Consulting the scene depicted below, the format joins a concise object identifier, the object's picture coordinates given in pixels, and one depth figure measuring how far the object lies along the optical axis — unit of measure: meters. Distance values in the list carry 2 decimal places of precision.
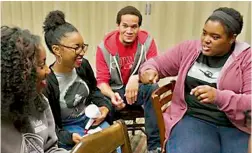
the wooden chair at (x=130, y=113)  2.16
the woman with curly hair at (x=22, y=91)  1.10
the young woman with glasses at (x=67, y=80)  1.82
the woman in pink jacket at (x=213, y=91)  1.70
